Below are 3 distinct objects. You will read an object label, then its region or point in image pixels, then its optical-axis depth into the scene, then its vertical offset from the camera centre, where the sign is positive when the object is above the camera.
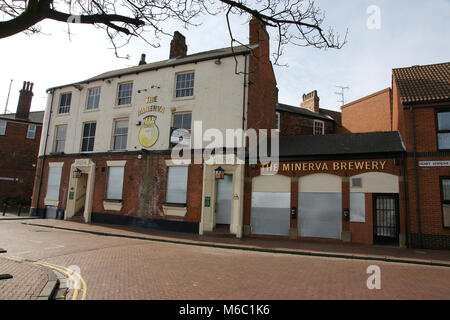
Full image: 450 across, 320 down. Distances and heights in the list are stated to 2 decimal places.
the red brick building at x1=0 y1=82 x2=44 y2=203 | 28.77 +4.10
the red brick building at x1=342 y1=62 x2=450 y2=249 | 11.87 +2.12
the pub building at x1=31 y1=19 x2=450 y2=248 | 12.91 +1.81
